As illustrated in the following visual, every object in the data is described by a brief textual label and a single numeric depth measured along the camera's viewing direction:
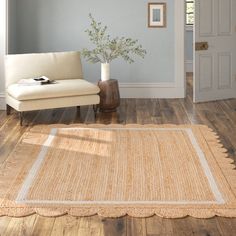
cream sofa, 6.52
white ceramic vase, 7.37
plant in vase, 7.59
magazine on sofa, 6.71
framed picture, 8.07
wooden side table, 7.25
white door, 7.86
